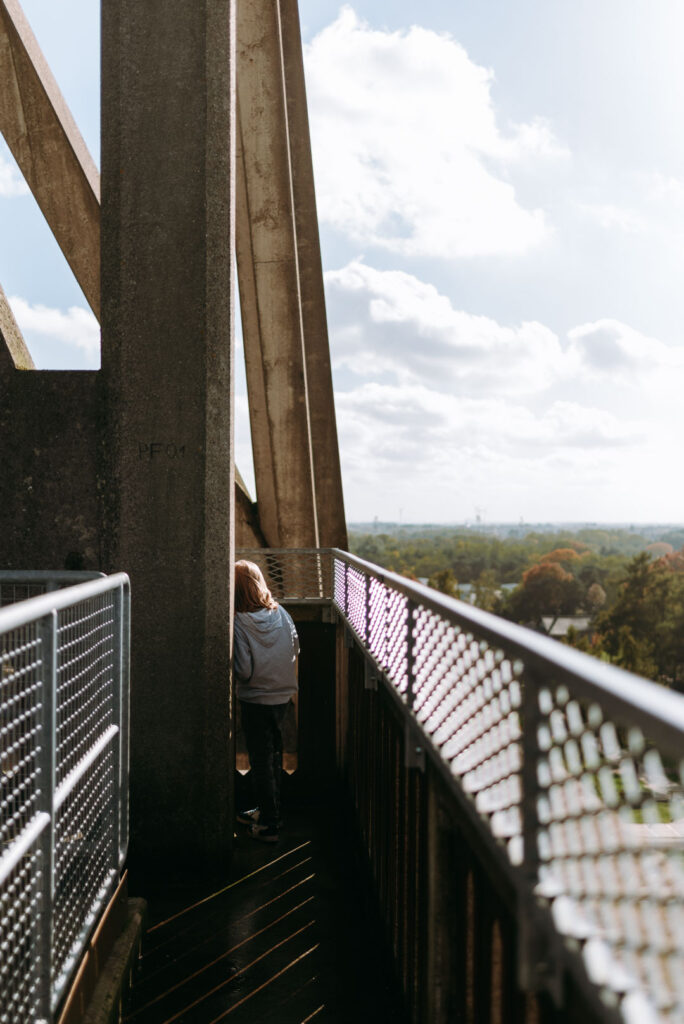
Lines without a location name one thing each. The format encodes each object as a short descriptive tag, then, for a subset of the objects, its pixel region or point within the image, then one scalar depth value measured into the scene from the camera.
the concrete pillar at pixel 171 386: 5.35
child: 5.89
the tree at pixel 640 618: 87.81
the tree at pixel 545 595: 126.25
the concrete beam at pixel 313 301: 13.66
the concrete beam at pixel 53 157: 11.05
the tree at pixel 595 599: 132.00
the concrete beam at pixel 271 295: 12.02
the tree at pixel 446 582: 111.50
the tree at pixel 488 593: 127.06
